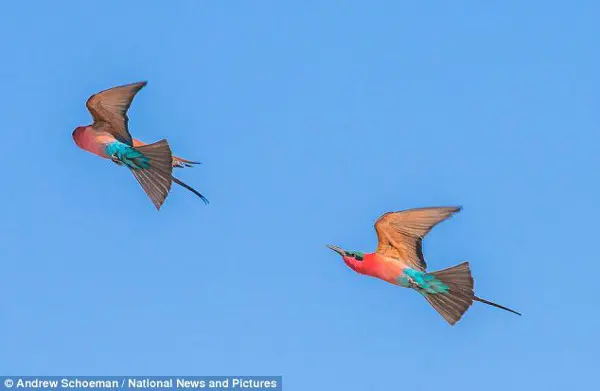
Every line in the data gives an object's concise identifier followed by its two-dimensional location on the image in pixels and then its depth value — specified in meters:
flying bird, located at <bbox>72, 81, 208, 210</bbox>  15.84
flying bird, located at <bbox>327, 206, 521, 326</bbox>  16.25
